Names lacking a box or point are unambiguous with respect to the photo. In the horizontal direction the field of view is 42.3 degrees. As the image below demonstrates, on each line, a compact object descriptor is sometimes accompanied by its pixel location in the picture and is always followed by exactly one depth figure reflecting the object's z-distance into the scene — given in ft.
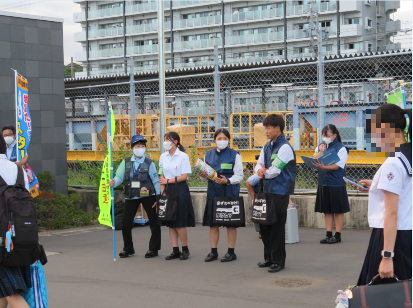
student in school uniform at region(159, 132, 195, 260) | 24.98
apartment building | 183.62
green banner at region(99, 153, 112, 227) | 26.03
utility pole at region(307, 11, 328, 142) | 30.53
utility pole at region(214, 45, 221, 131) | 34.32
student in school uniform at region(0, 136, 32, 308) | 12.99
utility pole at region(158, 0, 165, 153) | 34.32
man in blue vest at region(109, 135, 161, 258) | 25.75
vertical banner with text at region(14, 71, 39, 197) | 24.75
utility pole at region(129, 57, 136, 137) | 37.93
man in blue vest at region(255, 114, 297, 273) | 21.85
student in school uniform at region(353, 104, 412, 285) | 11.04
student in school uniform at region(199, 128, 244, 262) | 24.14
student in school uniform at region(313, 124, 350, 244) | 27.32
